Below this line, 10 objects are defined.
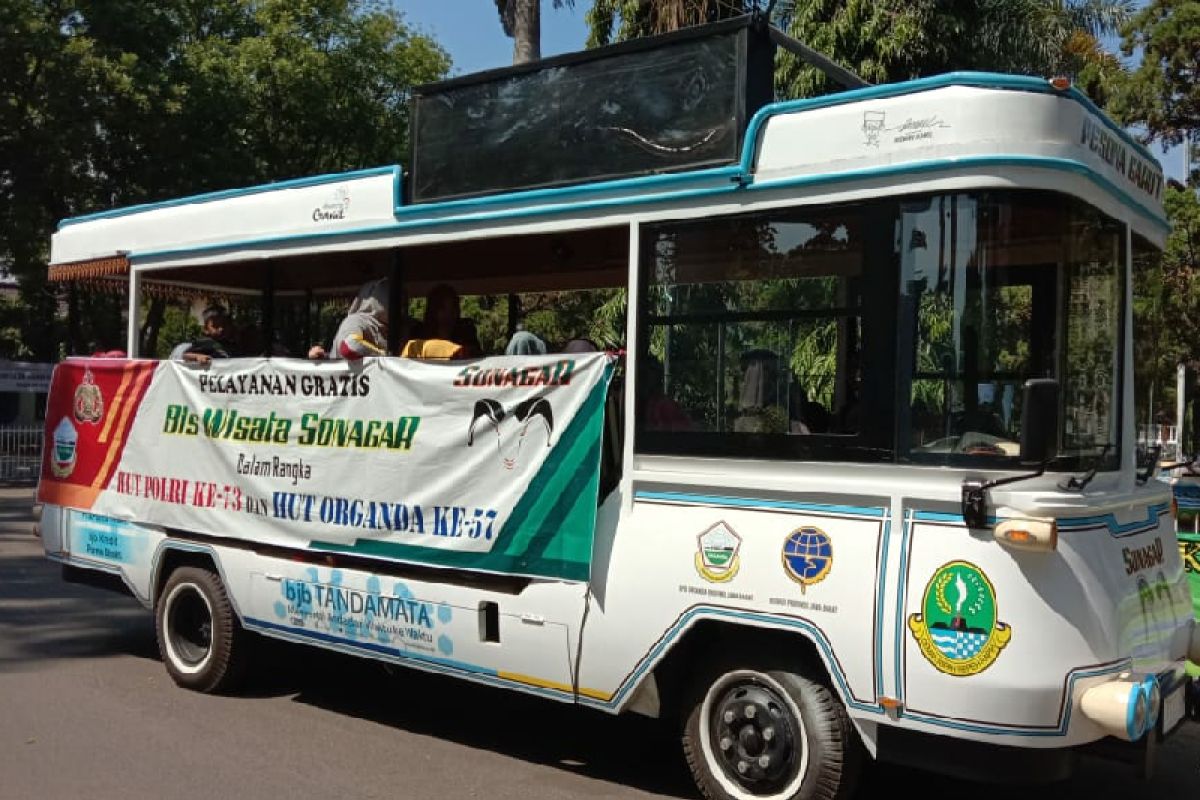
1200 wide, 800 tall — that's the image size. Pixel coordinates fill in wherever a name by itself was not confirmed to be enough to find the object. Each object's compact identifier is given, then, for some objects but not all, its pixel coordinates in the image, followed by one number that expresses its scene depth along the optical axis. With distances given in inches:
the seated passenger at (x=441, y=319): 253.1
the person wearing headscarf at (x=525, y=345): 229.9
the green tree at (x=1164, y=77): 561.0
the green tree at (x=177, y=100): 855.7
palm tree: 581.6
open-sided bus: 160.4
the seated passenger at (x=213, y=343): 283.9
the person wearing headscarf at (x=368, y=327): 248.8
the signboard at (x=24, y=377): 947.3
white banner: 206.2
